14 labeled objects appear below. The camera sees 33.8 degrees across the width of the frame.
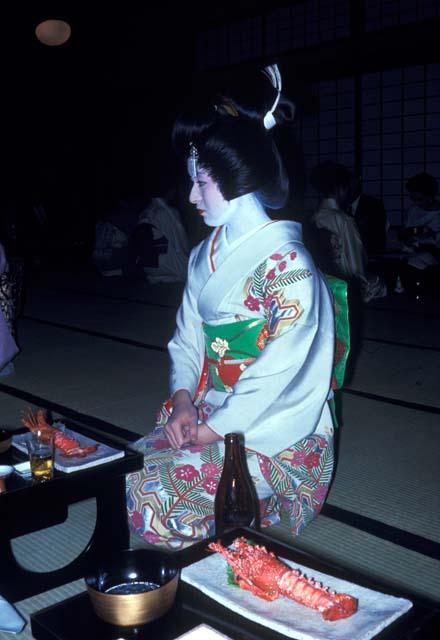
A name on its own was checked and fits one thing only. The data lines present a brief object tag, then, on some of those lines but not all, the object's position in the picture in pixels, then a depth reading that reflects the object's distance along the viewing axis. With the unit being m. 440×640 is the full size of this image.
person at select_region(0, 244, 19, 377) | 4.17
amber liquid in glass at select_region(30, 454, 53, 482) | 1.71
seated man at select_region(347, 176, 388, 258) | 7.68
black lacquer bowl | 1.14
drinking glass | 1.71
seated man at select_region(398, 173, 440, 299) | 6.84
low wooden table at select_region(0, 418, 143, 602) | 1.66
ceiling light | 8.30
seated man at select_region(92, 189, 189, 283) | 8.07
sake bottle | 1.62
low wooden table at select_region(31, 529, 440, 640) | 1.11
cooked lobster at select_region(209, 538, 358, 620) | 1.14
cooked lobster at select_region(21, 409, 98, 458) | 1.83
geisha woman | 1.94
